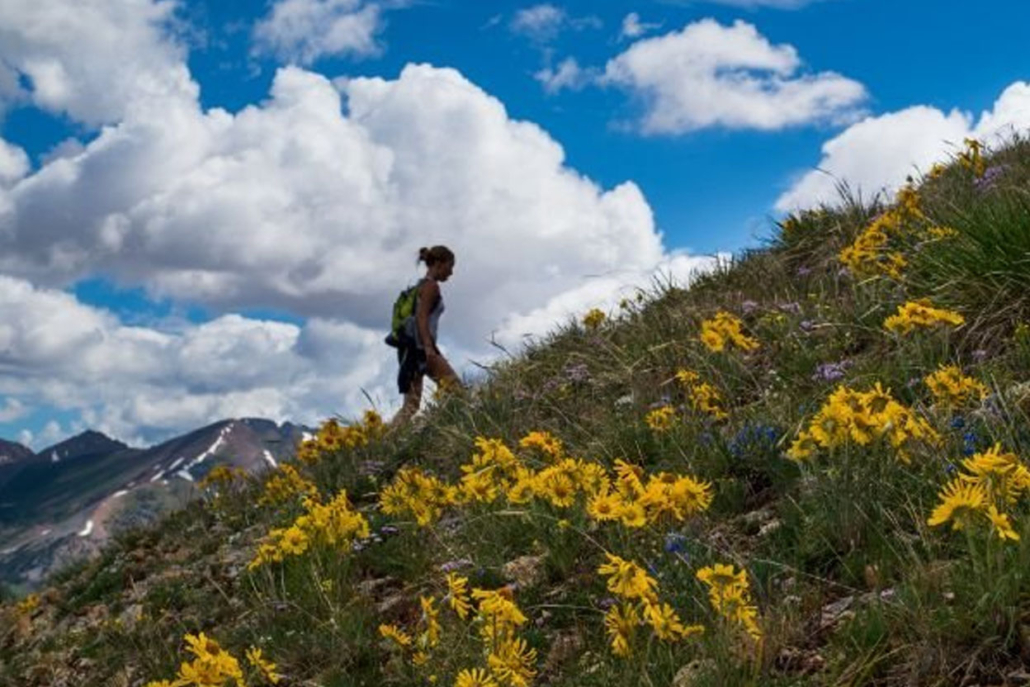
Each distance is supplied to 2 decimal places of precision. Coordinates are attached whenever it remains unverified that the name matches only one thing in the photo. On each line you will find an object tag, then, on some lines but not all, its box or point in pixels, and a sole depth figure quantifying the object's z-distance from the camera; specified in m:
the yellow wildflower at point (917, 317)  5.05
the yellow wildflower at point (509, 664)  3.08
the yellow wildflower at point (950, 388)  4.45
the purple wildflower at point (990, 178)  9.83
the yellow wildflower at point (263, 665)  3.63
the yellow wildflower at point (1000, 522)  2.75
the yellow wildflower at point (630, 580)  3.03
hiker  12.82
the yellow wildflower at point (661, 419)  5.91
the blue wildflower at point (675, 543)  3.87
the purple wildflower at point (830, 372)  6.04
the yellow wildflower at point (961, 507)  2.86
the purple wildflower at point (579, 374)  9.00
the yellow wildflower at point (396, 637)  3.77
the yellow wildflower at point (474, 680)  3.07
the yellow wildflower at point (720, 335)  6.28
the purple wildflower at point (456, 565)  5.29
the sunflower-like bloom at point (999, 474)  2.92
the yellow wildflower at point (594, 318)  10.75
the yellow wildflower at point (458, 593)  3.62
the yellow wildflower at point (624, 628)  3.12
